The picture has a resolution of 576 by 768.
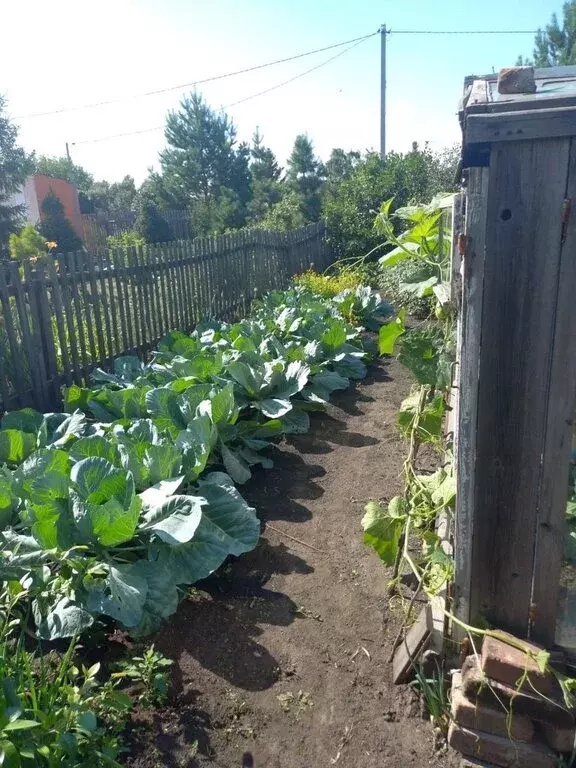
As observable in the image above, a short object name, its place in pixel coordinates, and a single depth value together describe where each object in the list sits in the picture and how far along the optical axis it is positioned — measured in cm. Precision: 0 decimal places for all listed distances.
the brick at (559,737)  176
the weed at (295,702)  214
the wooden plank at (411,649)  215
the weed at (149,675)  212
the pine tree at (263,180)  3906
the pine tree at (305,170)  3847
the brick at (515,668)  172
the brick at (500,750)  179
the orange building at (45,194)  3391
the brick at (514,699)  175
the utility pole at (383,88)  2321
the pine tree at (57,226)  2725
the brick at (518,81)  166
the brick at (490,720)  181
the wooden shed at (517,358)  148
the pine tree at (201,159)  4372
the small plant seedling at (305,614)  262
